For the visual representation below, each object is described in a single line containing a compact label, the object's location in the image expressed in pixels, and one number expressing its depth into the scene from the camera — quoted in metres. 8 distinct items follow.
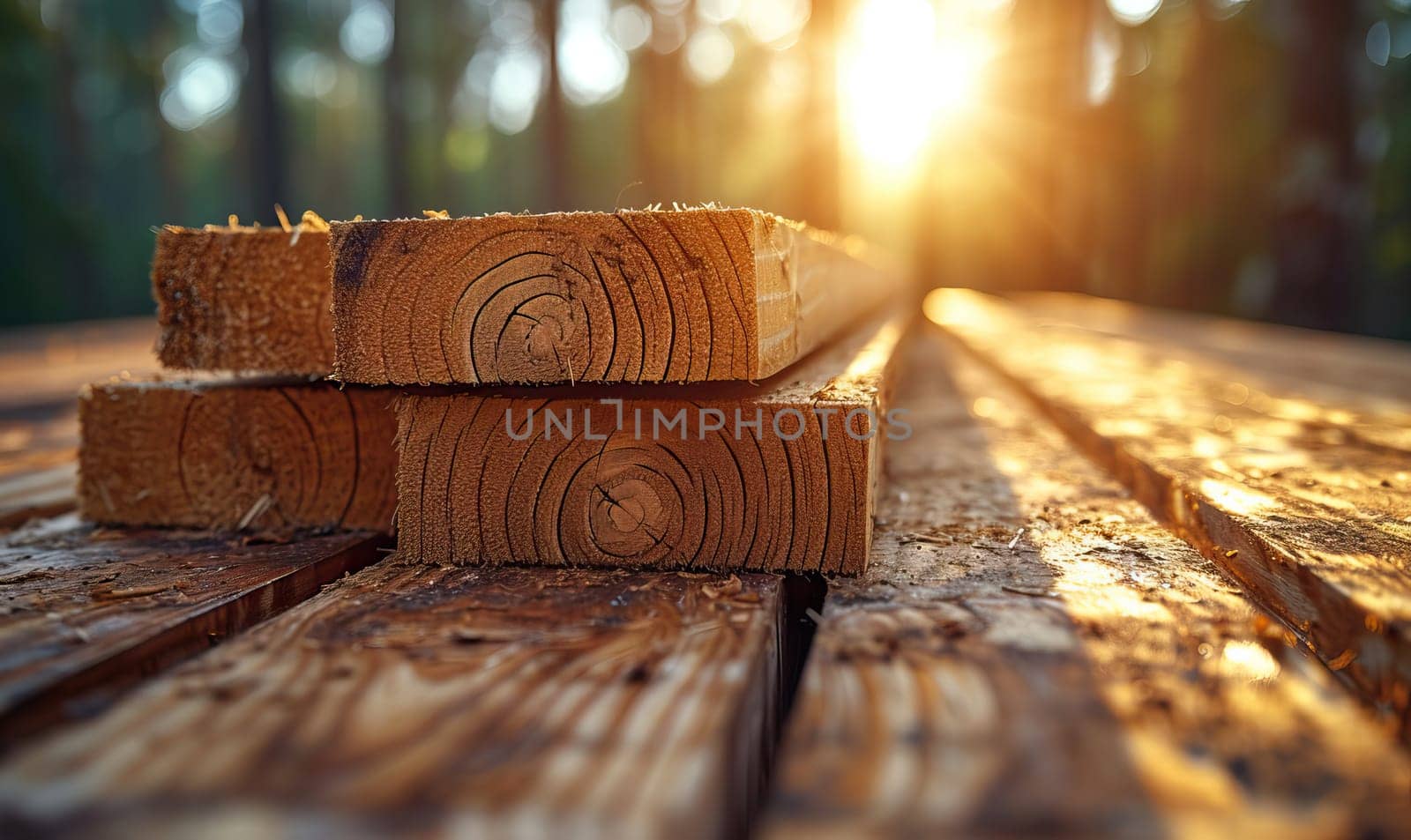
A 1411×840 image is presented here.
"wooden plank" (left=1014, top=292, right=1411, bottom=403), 0.72
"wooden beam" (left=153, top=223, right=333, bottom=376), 0.48
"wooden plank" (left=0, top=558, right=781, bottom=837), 0.34
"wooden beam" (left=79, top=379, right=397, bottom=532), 0.48
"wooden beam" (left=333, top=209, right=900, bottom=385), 0.42
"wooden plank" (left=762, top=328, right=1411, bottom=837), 0.34
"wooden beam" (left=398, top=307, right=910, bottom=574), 0.42
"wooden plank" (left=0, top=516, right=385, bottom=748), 0.37
